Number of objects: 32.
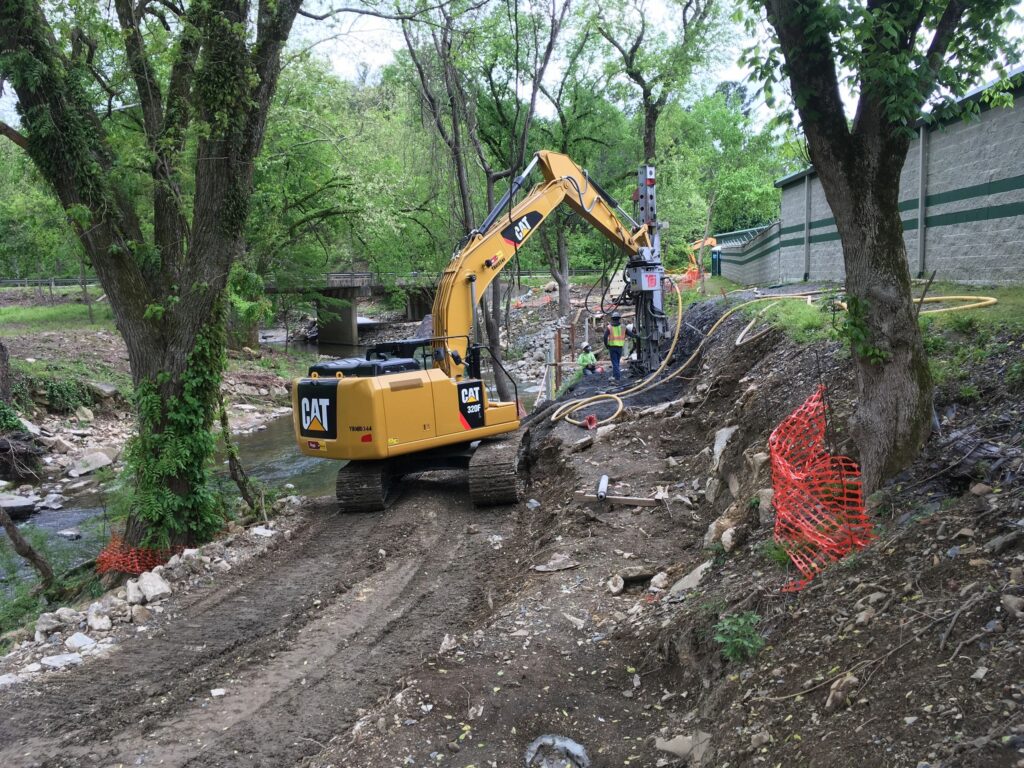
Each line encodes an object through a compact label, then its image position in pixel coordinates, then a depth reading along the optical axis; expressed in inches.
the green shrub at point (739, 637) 164.4
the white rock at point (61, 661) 252.2
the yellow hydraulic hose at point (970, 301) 310.5
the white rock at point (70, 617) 287.1
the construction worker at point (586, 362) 626.2
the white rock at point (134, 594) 300.0
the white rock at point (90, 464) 611.5
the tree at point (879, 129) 170.4
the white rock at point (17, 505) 509.0
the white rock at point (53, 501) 531.9
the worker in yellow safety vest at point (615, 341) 584.7
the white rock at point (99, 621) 279.9
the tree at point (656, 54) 845.8
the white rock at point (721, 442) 325.1
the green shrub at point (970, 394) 220.8
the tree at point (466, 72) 617.6
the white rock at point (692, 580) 222.7
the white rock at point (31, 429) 653.1
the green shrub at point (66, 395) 730.2
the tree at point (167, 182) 331.3
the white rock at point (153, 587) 303.0
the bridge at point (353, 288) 1206.1
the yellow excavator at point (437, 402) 375.2
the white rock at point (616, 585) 246.6
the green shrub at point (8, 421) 629.9
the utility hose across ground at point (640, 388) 484.7
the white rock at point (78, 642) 265.1
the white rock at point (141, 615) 285.6
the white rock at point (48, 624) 283.4
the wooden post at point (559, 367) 707.3
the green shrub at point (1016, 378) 212.8
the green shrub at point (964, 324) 279.3
